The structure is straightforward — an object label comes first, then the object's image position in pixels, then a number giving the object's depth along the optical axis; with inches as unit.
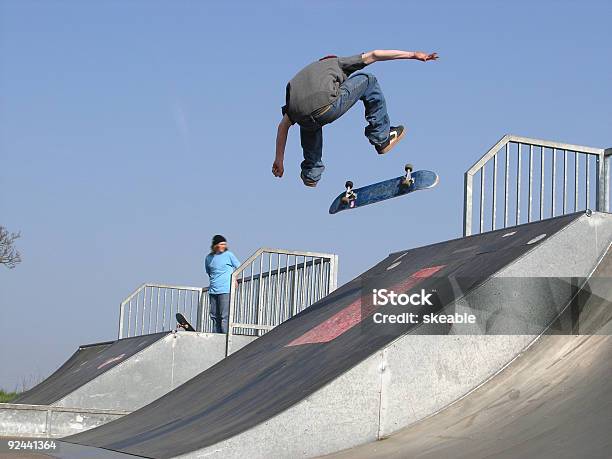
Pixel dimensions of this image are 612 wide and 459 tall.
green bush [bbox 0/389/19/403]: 715.7
